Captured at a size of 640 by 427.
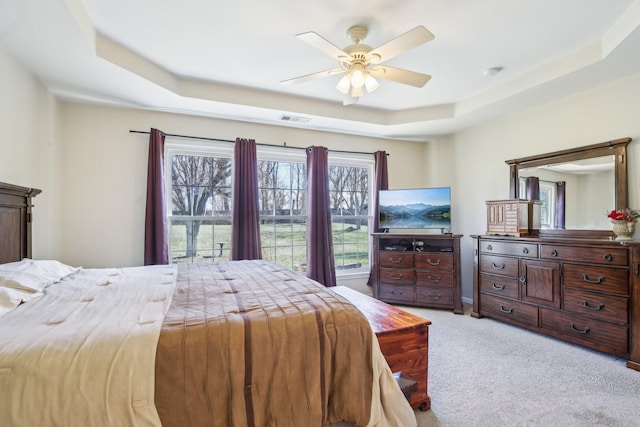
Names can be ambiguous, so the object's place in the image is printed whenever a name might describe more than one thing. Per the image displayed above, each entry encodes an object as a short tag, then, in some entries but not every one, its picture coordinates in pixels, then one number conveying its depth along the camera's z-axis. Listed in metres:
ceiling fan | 2.00
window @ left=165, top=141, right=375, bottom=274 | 3.74
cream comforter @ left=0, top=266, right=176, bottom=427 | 0.97
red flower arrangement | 2.58
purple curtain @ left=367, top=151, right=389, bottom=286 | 4.55
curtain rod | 3.46
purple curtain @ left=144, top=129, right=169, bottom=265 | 3.35
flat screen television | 4.13
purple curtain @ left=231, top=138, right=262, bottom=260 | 3.71
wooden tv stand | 3.89
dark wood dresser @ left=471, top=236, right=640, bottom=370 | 2.45
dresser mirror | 2.89
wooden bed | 1.01
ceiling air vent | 3.79
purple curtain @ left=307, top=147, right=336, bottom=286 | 4.10
